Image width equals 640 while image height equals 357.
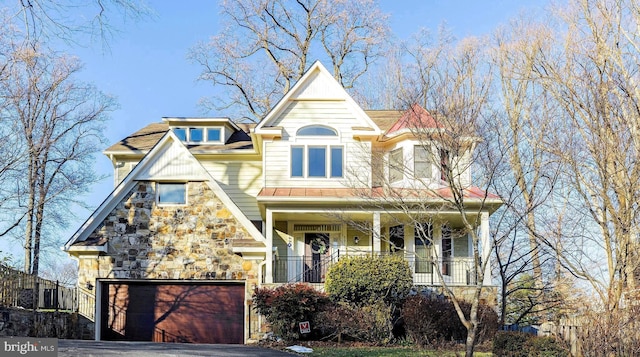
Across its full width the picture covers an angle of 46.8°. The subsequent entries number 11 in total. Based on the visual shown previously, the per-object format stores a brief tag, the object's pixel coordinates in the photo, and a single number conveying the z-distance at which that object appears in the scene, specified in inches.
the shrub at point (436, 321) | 709.9
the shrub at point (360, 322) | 708.0
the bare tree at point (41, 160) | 1051.3
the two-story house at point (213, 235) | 796.6
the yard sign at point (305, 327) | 714.2
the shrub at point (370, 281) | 720.3
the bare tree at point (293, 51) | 1320.1
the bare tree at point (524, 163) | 596.1
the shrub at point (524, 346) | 506.0
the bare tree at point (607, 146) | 622.5
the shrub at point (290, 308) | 713.0
